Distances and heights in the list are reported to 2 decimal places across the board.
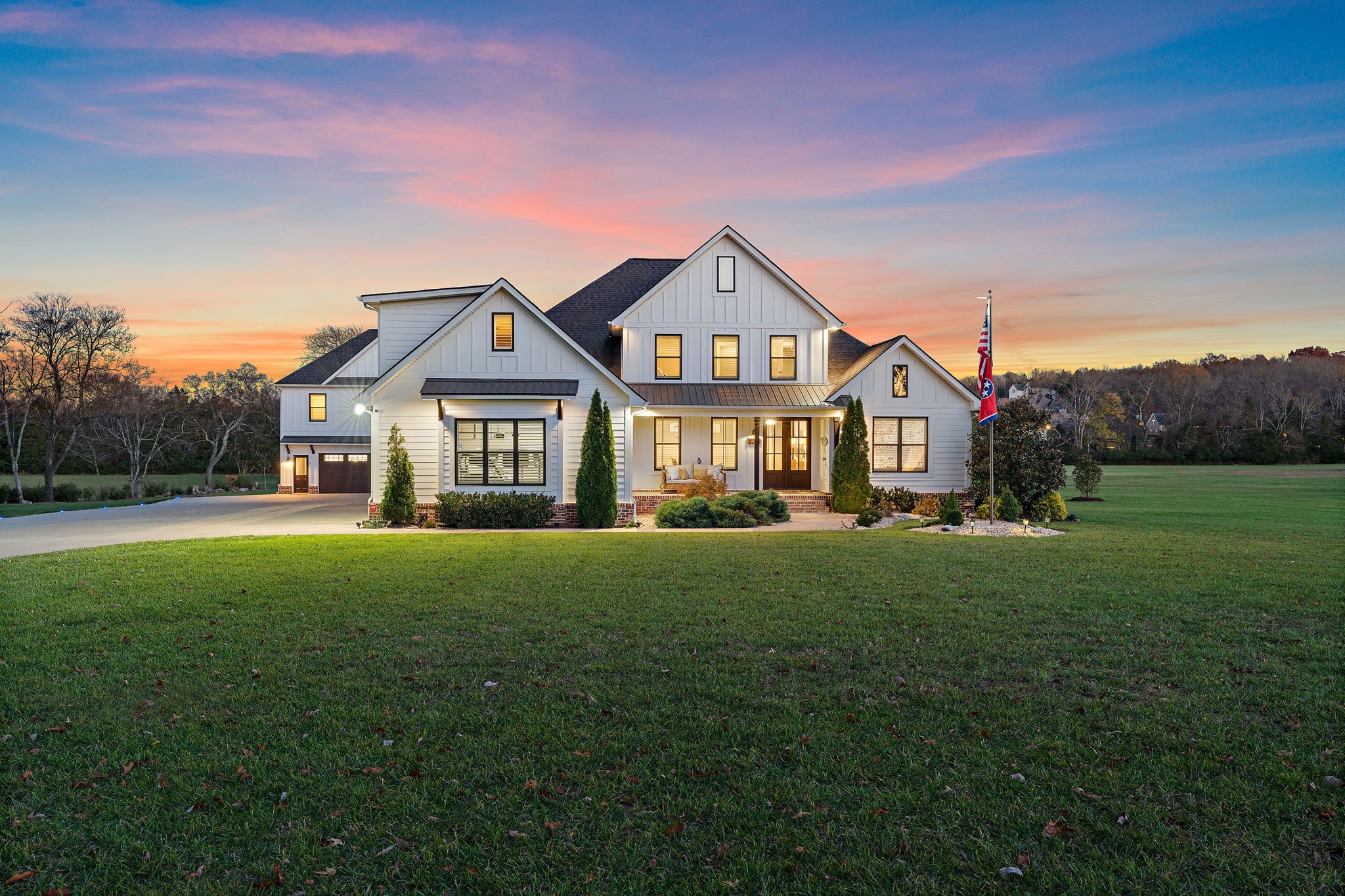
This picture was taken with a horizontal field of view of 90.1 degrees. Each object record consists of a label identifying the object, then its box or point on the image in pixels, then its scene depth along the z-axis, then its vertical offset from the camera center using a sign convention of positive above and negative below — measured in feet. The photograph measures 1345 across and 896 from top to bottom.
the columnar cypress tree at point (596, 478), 58.23 -2.32
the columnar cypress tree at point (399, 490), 57.52 -3.19
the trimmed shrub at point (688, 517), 58.13 -5.74
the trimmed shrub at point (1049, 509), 61.46 -5.60
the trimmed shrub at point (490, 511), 57.26 -5.05
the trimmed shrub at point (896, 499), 70.18 -5.20
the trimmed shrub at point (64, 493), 103.07 -6.01
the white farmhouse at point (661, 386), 60.90 +6.55
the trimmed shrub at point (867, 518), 59.11 -6.08
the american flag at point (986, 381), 51.75 +5.23
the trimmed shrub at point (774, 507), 62.13 -5.24
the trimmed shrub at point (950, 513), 54.75 -5.25
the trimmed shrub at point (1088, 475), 76.69 -3.14
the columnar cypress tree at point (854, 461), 68.49 -1.14
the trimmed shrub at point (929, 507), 66.33 -5.75
